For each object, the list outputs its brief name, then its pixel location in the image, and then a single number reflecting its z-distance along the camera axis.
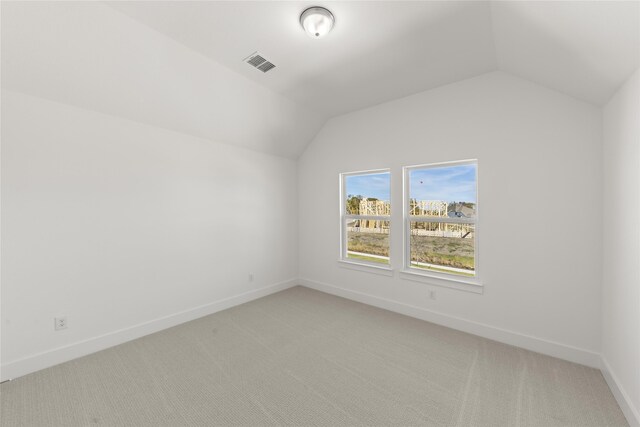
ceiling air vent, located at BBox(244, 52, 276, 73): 2.42
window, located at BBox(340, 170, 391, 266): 3.70
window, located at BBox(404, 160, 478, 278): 2.93
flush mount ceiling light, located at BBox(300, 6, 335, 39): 1.85
